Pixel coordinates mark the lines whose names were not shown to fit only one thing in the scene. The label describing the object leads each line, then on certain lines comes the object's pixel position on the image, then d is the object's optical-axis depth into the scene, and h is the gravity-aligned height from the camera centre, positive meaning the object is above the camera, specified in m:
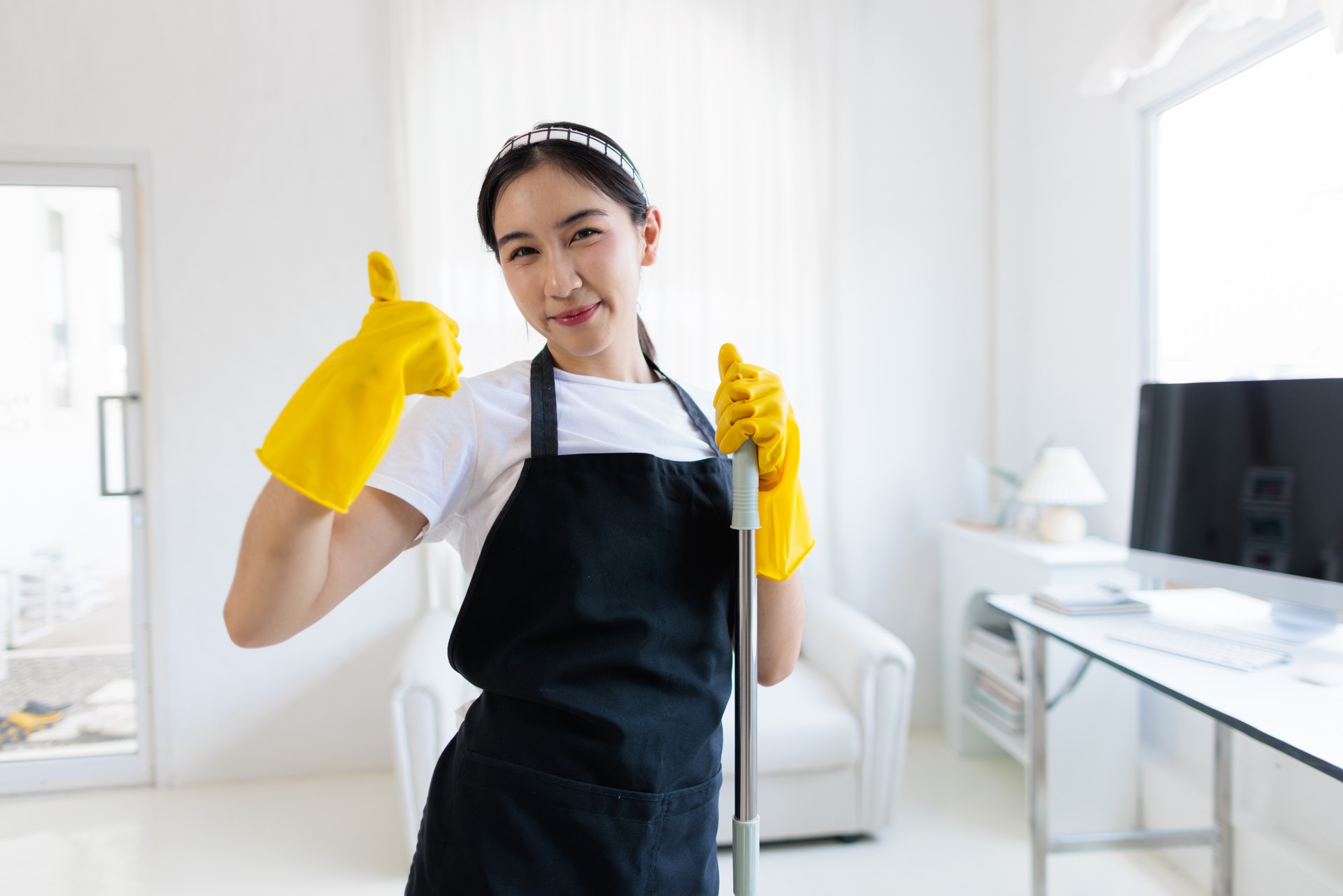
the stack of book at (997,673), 2.48 -0.78
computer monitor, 1.50 -0.13
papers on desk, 1.78 -0.39
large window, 1.84 +0.53
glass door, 2.69 -0.15
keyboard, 1.45 -0.42
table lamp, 2.37 -0.18
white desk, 1.17 -0.43
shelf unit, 2.27 -0.86
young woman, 0.79 -0.13
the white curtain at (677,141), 2.74 +1.02
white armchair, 2.17 -0.87
